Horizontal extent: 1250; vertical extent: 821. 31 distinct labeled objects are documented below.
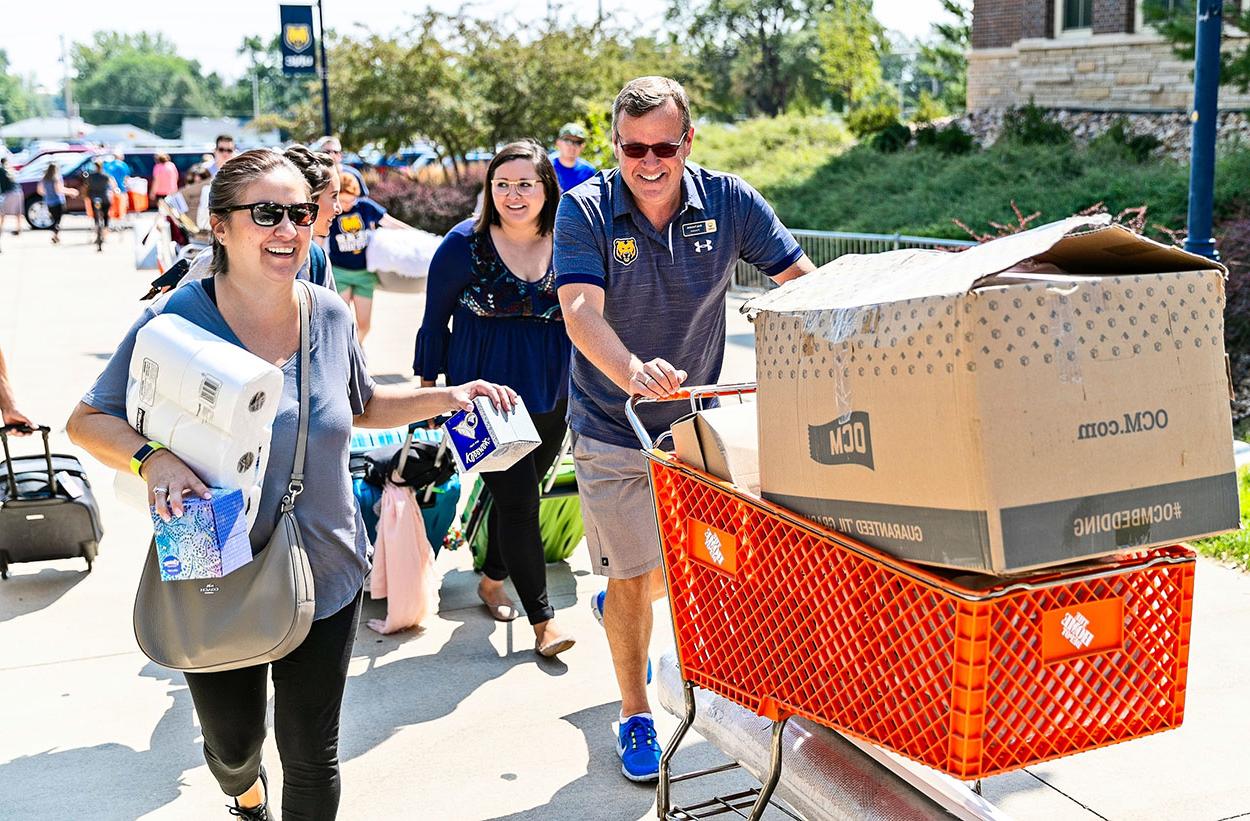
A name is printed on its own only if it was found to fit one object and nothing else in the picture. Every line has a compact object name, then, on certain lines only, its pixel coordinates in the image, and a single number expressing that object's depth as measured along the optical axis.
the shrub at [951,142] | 22.28
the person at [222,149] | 13.82
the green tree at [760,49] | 55.75
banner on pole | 24.31
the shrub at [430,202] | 23.55
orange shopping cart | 2.44
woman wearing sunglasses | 3.08
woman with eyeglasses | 5.16
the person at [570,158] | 11.34
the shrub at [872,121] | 24.58
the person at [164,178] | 30.06
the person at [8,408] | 4.91
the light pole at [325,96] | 23.47
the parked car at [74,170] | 30.30
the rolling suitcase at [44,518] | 6.03
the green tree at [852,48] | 34.78
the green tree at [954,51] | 28.27
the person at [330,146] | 10.64
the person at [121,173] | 32.77
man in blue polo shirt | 3.82
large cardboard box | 2.27
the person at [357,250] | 9.04
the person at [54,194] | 25.70
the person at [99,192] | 25.08
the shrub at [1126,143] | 19.08
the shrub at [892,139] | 23.41
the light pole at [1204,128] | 7.67
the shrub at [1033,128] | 21.31
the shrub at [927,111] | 27.48
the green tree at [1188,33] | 12.41
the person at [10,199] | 30.14
